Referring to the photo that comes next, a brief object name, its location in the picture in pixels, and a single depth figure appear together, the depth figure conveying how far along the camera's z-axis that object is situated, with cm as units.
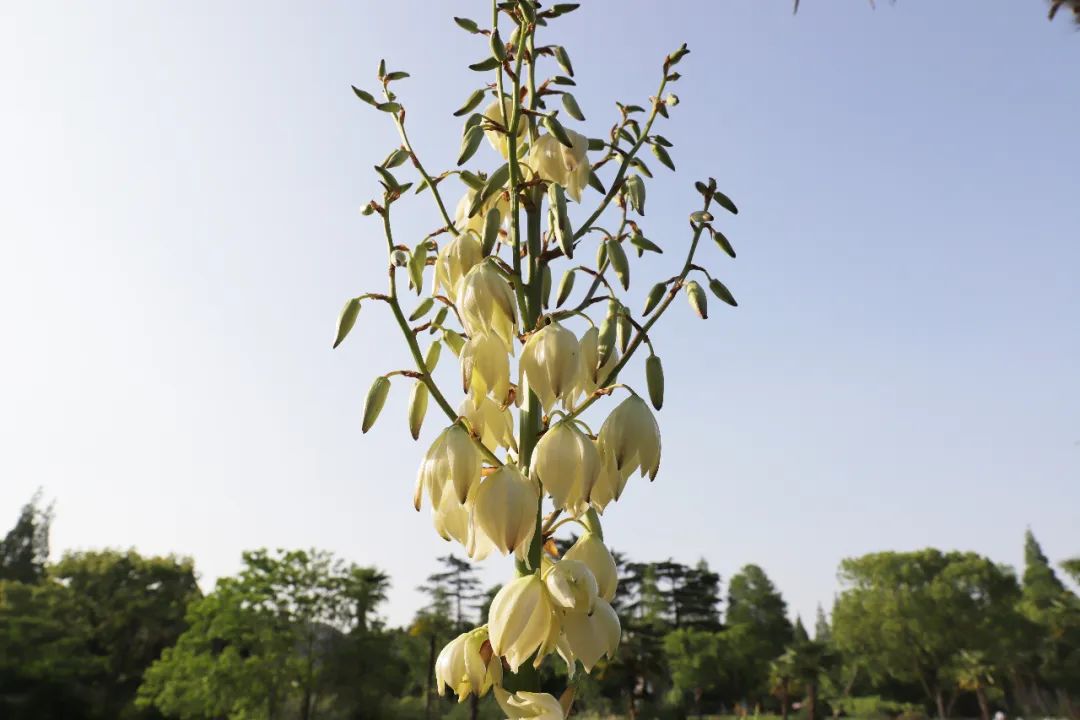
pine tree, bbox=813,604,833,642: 5562
